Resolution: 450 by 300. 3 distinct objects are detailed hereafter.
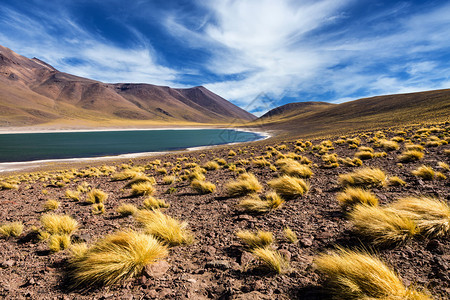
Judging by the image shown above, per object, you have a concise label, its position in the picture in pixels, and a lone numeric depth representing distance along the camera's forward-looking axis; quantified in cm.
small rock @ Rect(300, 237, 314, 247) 298
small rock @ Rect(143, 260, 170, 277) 259
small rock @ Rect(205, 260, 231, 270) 268
